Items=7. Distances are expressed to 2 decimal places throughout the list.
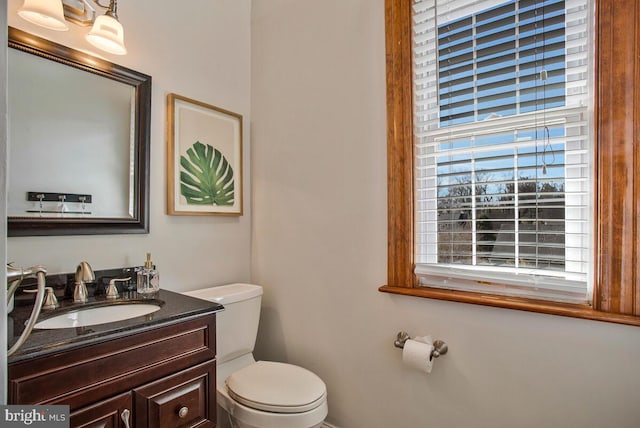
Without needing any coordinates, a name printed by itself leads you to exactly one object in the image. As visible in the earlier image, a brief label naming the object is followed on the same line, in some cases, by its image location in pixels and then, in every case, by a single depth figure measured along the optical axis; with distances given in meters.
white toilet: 1.33
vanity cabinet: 0.89
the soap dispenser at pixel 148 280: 1.52
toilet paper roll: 1.37
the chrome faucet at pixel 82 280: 1.32
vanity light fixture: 1.27
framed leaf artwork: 1.72
